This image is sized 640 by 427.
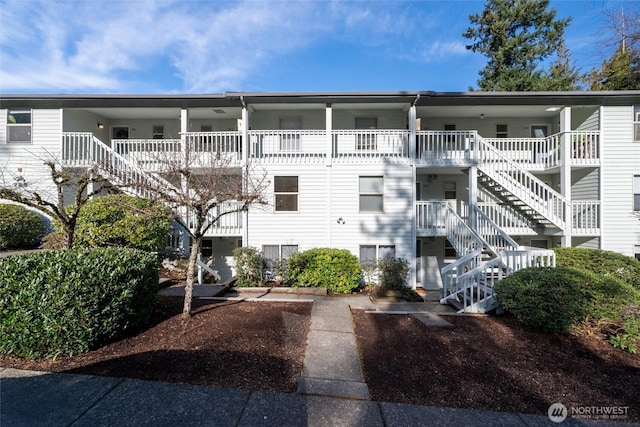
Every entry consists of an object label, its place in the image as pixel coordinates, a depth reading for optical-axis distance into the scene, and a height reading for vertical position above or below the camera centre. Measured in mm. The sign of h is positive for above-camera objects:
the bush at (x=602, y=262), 8078 -1492
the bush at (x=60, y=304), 3436 -1160
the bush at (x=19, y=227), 9078 -435
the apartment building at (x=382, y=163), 9586 +1862
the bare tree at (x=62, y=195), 4579 +300
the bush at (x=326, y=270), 8344 -1730
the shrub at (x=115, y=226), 7738 -319
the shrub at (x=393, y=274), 8922 -1955
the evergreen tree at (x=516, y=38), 18875 +12578
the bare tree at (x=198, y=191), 4609 +427
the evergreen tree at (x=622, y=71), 16347 +8812
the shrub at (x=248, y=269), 8758 -1749
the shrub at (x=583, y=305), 4699 -1612
